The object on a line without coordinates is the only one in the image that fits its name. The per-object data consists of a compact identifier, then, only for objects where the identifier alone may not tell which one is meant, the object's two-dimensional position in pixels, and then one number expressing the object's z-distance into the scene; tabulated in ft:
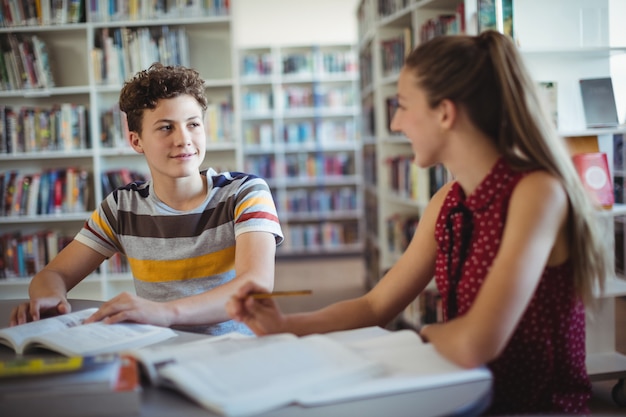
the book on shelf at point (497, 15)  8.29
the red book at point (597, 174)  8.03
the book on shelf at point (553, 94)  8.35
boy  5.29
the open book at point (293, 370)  2.70
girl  3.54
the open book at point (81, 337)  3.58
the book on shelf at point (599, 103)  8.29
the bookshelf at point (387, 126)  11.02
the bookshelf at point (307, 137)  22.72
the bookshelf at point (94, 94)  11.33
